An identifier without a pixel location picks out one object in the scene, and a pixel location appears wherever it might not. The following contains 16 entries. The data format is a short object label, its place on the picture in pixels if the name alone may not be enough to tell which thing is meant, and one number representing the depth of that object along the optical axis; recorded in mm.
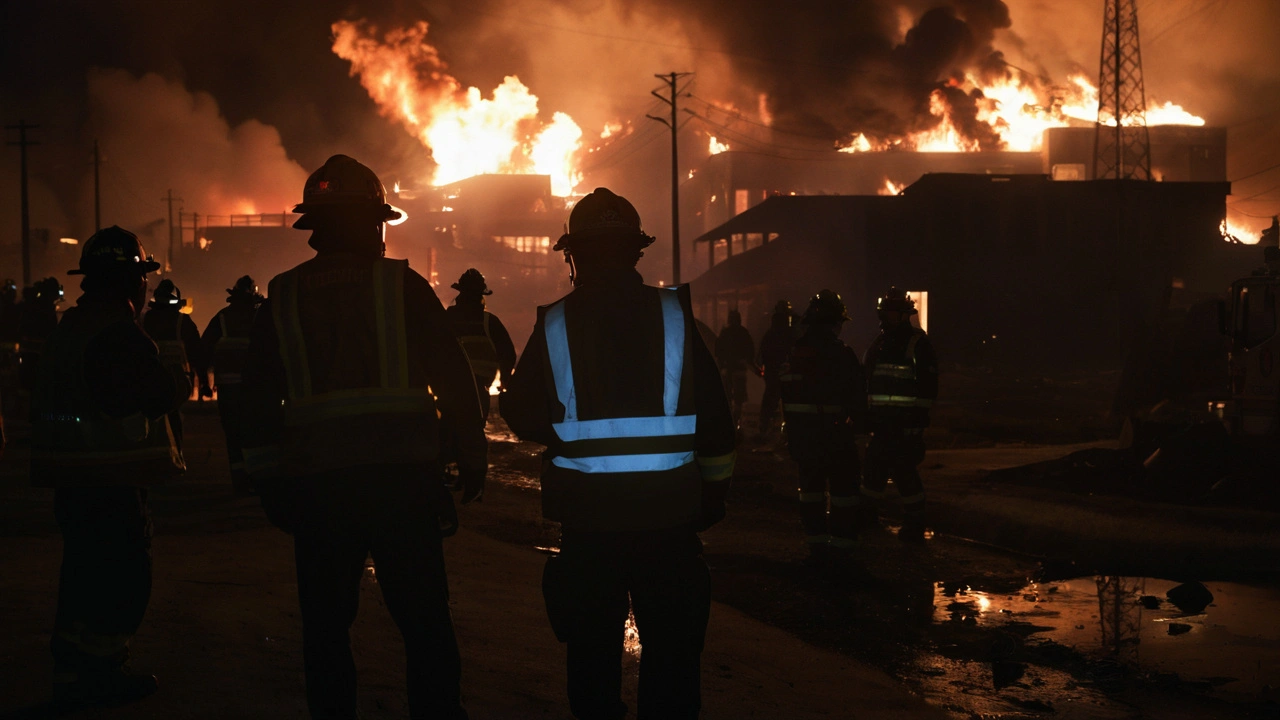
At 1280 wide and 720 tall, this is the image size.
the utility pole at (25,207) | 44591
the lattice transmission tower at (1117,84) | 45438
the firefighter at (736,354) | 18250
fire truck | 10227
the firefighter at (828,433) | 7395
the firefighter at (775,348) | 15484
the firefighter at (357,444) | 3305
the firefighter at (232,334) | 9469
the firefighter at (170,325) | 9508
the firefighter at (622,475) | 3254
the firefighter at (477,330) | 10516
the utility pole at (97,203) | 51031
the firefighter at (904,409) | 8398
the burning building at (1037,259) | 36406
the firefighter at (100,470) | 4117
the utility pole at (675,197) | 37500
